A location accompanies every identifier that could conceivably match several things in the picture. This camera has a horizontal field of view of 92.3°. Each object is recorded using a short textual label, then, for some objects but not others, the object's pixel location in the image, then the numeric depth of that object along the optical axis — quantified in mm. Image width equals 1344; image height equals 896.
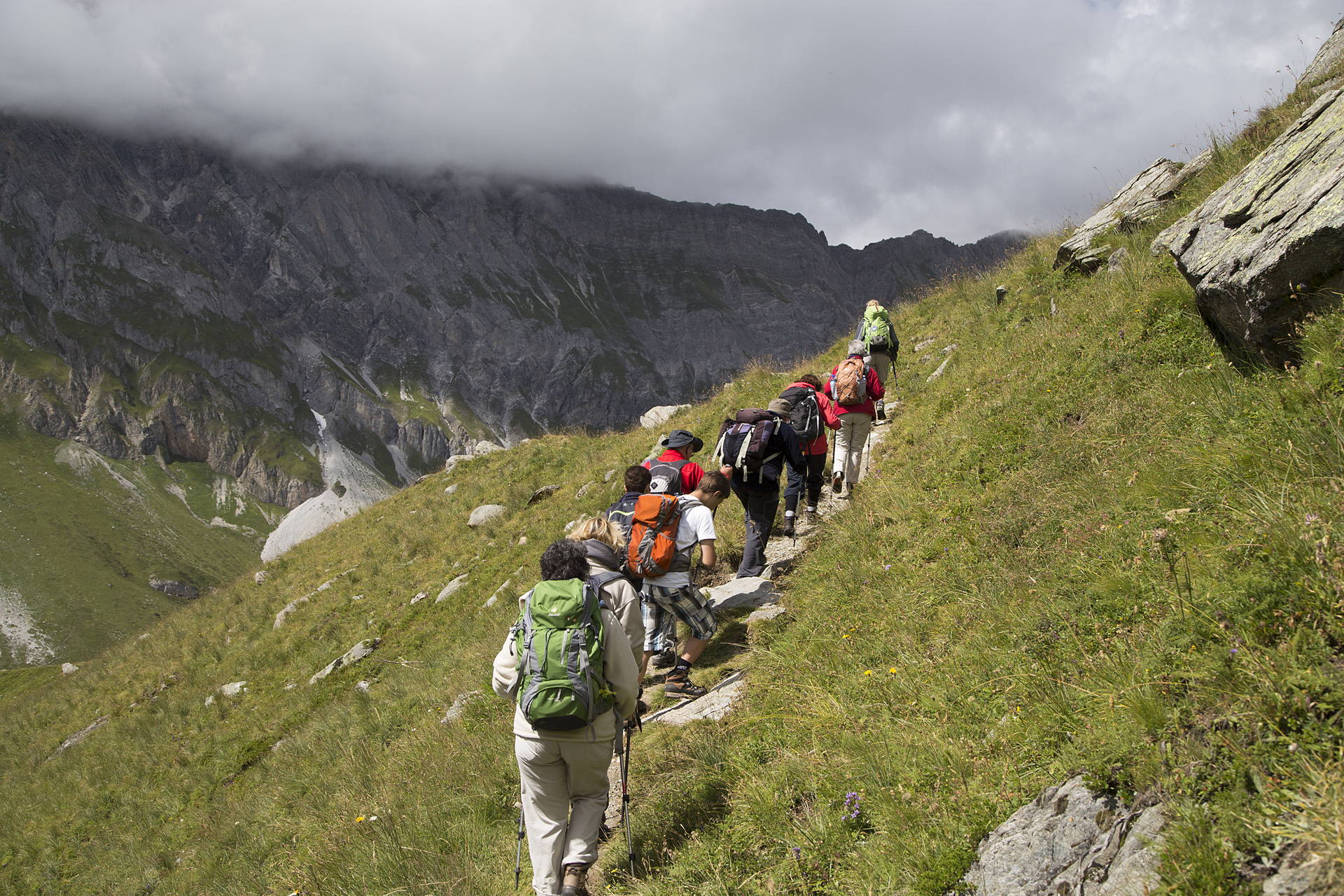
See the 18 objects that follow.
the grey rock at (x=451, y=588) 14125
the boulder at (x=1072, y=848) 2617
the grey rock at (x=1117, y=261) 10070
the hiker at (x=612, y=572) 4719
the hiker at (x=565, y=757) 4184
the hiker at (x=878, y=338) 11539
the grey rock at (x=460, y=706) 8406
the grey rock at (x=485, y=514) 17234
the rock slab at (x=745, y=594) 7992
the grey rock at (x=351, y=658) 13102
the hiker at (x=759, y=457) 8031
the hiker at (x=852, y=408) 9305
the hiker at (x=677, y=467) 6699
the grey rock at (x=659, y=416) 19750
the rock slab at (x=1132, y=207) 11117
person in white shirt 6398
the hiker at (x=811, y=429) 8992
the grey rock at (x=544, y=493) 17141
